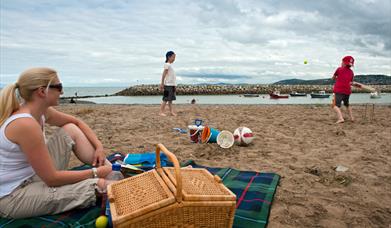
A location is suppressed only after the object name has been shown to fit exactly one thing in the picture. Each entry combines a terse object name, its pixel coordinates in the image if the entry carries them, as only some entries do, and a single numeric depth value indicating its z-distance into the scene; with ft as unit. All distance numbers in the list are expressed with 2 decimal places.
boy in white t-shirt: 27.21
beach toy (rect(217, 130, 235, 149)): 16.17
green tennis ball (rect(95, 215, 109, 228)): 7.51
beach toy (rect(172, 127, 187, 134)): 20.48
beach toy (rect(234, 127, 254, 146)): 16.38
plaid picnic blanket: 7.86
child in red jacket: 24.84
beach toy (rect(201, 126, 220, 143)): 16.93
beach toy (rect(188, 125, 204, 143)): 17.03
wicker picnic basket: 6.29
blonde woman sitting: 6.90
